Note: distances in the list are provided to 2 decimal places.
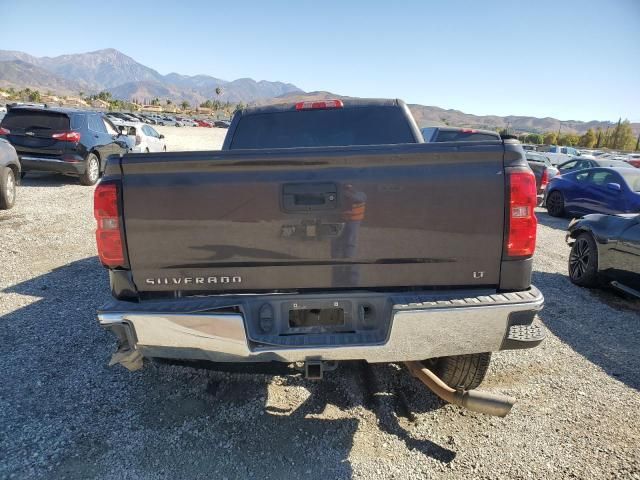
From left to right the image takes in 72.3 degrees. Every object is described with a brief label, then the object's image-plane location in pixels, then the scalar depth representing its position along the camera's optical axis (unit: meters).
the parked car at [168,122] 65.67
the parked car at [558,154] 26.34
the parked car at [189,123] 73.31
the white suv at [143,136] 14.15
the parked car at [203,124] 74.62
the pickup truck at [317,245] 2.30
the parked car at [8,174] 8.06
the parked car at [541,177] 11.70
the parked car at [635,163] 19.67
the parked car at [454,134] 9.23
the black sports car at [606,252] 5.11
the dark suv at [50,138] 10.21
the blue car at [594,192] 9.53
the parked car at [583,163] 14.62
